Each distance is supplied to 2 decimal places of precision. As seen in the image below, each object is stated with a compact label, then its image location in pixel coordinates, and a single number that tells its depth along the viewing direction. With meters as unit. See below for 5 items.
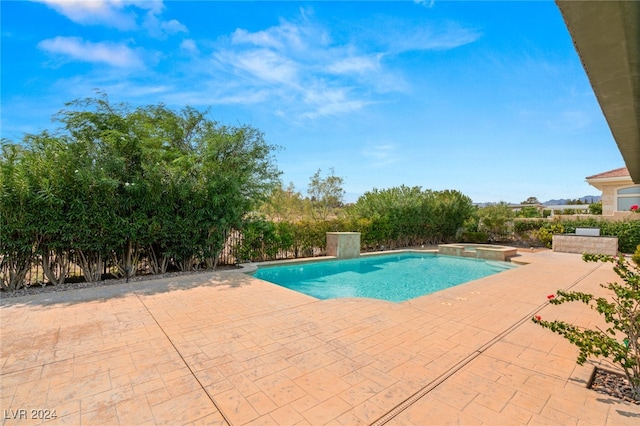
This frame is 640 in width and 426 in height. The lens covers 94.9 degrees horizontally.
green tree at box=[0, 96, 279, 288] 6.73
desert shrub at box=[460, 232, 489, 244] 20.38
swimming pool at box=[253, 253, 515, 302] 9.34
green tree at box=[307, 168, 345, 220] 28.78
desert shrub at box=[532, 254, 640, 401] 2.98
